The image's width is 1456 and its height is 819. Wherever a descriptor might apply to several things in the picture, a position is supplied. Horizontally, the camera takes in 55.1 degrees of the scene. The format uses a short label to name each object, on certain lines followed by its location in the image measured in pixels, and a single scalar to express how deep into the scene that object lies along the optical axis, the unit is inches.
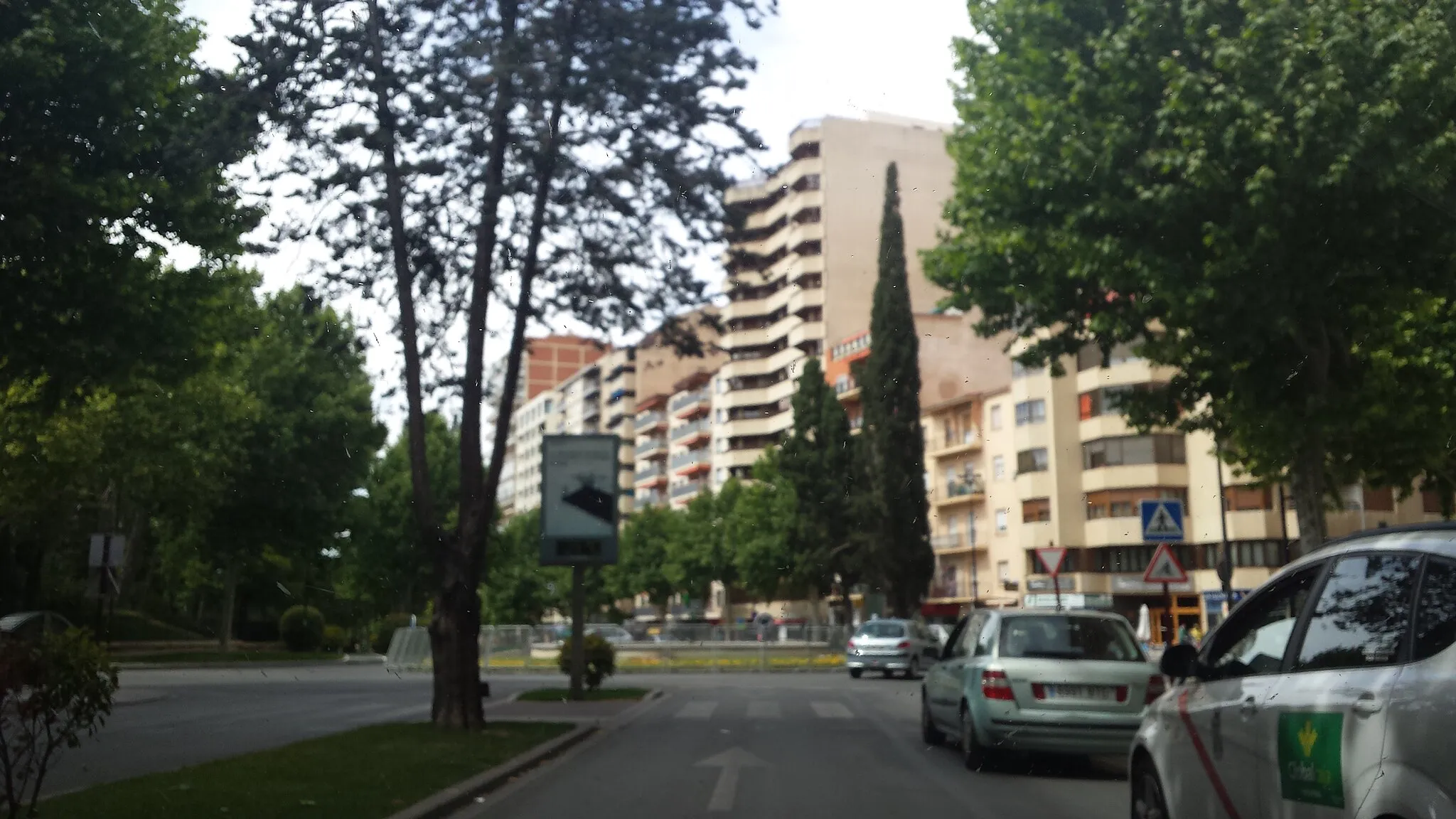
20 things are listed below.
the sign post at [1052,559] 970.1
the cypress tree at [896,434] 2472.9
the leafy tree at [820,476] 2753.4
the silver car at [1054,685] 493.7
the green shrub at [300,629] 2415.1
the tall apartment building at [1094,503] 2490.2
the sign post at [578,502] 928.3
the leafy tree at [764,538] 3255.4
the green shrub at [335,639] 2480.3
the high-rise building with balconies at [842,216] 3816.4
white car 169.2
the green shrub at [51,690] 304.2
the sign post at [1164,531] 773.3
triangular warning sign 779.4
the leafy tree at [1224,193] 644.1
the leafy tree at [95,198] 757.9
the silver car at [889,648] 1427.2
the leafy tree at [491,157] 637.9
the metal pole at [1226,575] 1402.6
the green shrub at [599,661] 1032.2
